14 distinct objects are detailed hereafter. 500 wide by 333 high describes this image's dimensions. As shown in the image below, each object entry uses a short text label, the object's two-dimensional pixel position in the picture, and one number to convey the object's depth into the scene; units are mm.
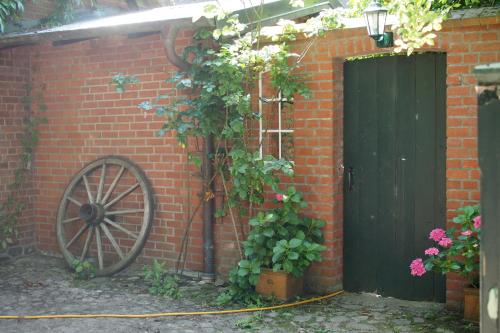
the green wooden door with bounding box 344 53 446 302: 5969
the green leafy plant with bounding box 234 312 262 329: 5539
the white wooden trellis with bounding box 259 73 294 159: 6531
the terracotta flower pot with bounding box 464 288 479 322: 5367
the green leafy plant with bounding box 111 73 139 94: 6469
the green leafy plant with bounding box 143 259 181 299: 6562
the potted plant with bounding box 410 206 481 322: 5281
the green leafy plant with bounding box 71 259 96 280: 7254
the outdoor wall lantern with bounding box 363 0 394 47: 5480
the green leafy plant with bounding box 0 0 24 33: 7786
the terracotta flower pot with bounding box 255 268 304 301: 6105
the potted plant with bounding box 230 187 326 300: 6012
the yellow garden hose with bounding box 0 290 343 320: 5863
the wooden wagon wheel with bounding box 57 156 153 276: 7352
